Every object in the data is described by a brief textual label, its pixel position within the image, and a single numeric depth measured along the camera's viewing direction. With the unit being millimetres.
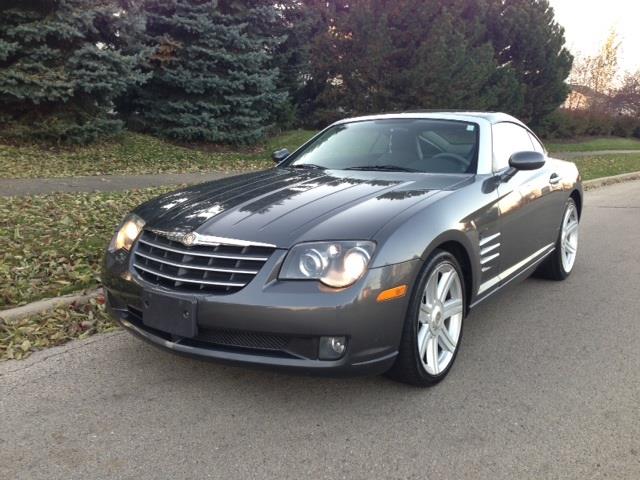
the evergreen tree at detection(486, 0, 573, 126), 25641
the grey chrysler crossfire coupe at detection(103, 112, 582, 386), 2742
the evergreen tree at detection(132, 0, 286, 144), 14594
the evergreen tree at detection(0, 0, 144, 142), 11711
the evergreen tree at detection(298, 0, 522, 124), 19953
